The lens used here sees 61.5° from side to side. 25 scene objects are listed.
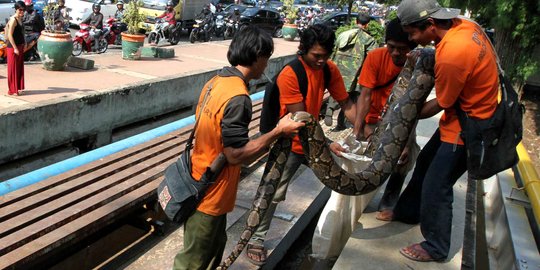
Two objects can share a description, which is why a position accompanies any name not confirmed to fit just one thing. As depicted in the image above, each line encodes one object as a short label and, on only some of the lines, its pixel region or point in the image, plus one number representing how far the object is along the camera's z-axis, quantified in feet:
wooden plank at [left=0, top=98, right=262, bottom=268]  10.50
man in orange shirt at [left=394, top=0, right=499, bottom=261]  9.47
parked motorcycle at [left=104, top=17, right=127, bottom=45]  47.15
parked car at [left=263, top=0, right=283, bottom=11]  128.26
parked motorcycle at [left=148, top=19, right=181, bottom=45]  53.78
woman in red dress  23.84
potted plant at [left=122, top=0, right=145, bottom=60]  37.58
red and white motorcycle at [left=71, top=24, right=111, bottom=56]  42.29
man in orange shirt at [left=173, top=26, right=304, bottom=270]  8.20
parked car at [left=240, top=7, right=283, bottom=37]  79.56
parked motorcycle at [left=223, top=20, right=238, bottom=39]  70.64
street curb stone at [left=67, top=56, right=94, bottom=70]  31.99
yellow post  13.12
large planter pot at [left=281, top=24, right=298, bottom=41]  67.31
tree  32.37
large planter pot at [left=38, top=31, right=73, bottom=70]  29.86
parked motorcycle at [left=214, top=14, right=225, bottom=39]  70.29
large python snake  10.05
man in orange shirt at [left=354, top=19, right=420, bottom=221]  12.68
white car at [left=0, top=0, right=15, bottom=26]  47.24
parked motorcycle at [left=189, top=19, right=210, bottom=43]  63.26
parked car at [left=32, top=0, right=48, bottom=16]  60.77
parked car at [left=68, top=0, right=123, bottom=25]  58.29
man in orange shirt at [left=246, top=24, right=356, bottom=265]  11.19
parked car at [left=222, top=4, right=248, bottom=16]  80.00
